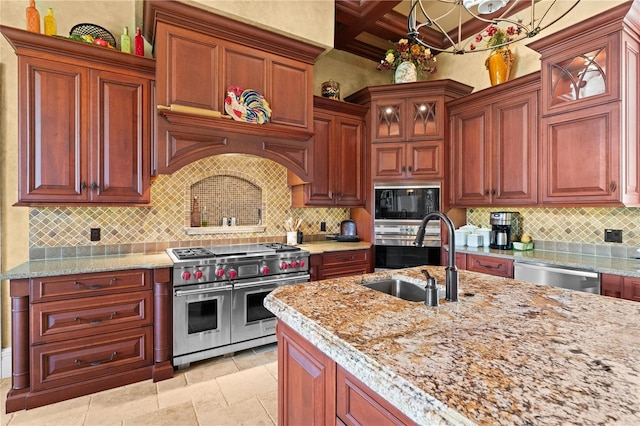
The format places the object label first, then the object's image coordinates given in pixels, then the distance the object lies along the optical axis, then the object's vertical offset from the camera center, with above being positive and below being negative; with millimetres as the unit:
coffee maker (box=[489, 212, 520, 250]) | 3184 -192
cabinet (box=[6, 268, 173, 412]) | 2104 -855
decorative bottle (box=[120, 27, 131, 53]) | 2656 +1406
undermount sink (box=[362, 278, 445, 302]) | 1615 -400
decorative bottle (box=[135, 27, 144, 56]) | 2680 +1410
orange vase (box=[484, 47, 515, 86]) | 3268 +1511
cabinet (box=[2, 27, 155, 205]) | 2271 +686
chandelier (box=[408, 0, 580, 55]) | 3085 +2109
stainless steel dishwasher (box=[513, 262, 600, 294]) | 2301 -502
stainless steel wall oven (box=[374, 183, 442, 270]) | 3533 -142
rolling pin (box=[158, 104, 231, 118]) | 2533 +833
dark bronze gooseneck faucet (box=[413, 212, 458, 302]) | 1252 -215
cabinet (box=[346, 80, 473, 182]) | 3510 +937
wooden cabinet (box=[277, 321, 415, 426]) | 854 -575
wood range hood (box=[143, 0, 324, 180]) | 2564 +1161
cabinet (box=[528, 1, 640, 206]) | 2346 +790
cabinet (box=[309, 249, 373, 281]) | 3221 -545
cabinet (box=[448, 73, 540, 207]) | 2945 +661
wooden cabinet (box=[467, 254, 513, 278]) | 2807 -496
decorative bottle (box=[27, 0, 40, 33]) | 2301 +1402
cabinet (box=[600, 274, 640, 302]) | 2090 -511
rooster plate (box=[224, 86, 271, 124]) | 2781 +942
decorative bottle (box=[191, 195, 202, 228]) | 3188 -17
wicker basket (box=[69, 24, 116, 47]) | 2586 +1492
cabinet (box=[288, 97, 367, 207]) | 3527 +596
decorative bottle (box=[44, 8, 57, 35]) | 2367 +1393
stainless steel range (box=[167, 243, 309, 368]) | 2553 -690
